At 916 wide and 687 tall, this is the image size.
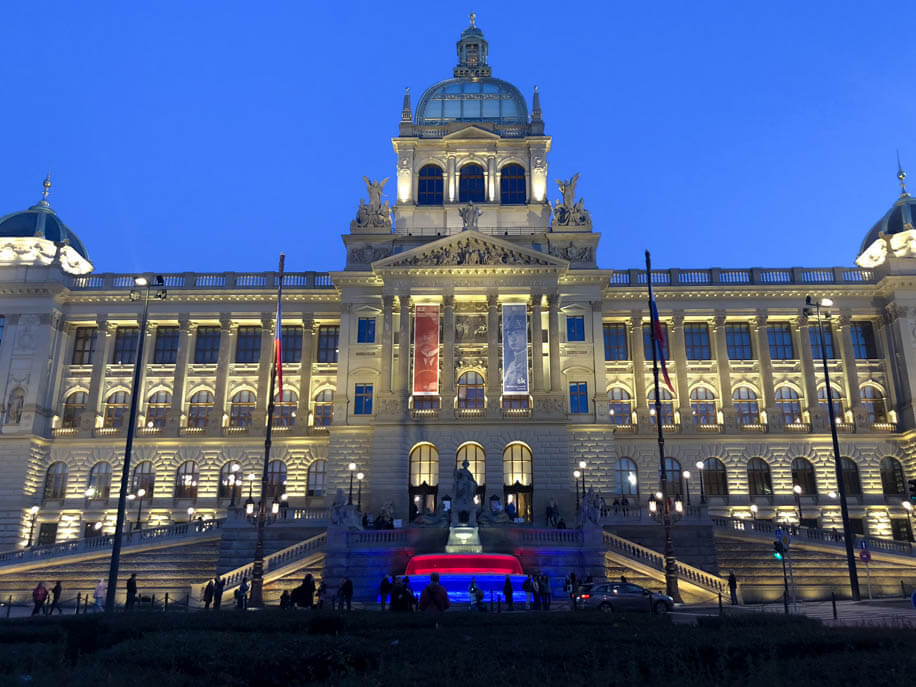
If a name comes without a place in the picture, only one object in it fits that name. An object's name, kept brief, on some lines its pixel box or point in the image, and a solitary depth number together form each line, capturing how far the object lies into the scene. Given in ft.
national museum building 187.93
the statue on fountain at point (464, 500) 142.92
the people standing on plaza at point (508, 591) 98.51
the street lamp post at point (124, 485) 96.37
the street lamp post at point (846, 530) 124.57
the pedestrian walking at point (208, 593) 113.50
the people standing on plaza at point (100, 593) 125.29
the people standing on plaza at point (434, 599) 65.26
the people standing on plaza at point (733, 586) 118.73
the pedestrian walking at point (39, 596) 115.49
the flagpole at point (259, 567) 111.75
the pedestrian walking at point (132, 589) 112.61
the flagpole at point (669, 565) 110.22
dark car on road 98.32
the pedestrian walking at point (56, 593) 119.44
